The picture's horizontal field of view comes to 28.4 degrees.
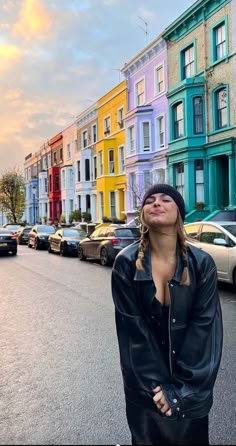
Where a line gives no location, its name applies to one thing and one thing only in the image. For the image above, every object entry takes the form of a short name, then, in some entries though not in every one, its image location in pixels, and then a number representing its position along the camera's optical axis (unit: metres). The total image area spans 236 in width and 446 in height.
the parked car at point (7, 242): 23.06
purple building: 29.39
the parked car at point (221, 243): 10.38
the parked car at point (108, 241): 17.05
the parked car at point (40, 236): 27.80
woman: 2.25
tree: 62.94
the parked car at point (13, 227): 42.42
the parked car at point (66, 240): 22.52
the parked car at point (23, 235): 34.59
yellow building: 35.88
